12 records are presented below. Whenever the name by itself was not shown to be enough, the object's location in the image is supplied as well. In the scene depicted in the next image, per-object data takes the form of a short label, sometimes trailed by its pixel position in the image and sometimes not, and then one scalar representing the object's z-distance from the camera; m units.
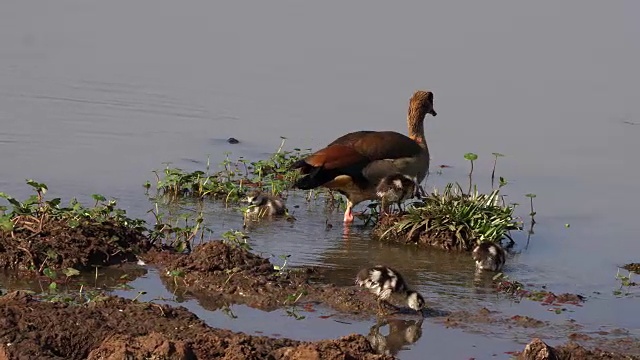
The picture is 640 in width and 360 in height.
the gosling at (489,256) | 17.86
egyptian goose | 20.42
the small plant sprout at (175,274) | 15.02
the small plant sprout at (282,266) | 16.06
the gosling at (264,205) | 19.88
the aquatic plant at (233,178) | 20.80
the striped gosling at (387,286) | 14.90
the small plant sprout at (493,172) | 23.56
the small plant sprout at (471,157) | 20.60
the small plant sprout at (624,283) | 17.28
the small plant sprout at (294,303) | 14.52
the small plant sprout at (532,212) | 20.81
